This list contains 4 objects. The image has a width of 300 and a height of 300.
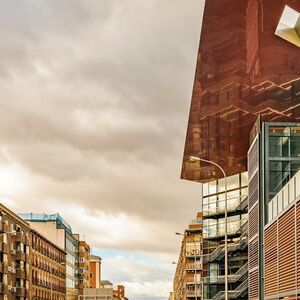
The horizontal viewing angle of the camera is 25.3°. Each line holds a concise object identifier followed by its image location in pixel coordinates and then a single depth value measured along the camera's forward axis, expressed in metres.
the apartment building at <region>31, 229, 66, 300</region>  108.19
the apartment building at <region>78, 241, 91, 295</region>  167.04
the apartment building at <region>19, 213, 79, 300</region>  141.38
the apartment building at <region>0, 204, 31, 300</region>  87.19
